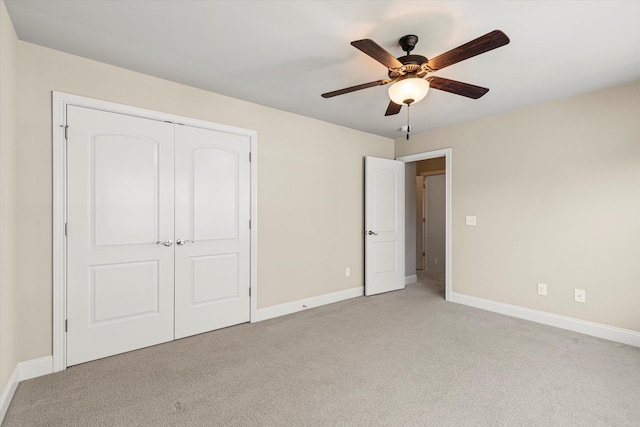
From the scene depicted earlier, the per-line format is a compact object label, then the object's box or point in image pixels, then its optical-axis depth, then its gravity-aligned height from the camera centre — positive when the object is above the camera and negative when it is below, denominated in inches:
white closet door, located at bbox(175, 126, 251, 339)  117.2 -7.1
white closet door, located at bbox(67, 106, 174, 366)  96.5 -7.1
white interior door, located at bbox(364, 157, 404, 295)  178.5 -7.8
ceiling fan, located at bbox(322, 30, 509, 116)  69.2 +37.6
